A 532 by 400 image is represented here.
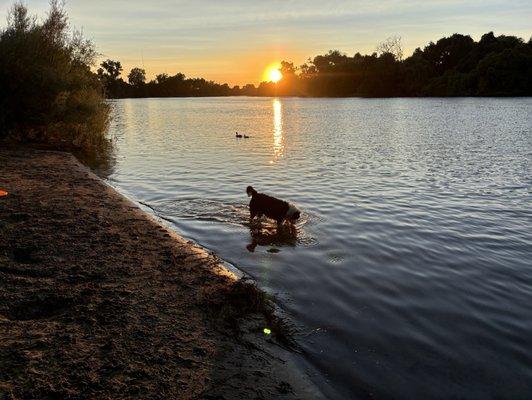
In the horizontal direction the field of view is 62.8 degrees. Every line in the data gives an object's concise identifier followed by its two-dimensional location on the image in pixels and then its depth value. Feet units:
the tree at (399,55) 511.65
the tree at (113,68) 617.45
